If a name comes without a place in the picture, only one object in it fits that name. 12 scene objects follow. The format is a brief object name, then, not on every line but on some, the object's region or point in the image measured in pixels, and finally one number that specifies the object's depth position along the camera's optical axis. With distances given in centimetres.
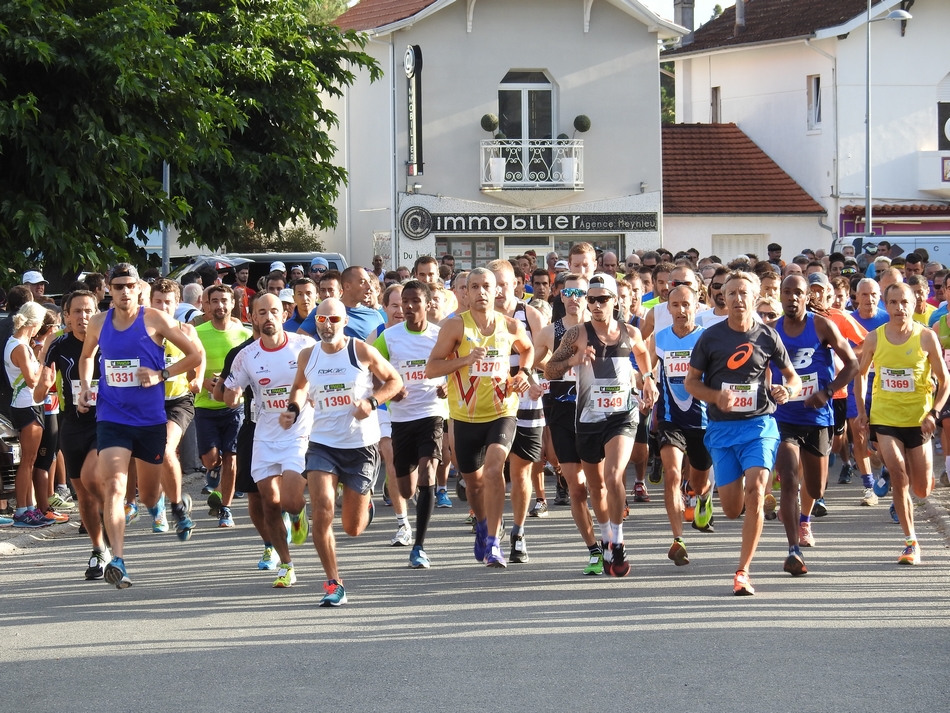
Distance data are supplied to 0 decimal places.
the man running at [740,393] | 1621
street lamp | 6199
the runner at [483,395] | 1791
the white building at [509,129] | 6473
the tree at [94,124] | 3239
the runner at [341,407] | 1608
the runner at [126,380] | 1737
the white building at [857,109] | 7107
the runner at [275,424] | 1684
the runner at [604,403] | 1724
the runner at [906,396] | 1861
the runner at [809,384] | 1838
